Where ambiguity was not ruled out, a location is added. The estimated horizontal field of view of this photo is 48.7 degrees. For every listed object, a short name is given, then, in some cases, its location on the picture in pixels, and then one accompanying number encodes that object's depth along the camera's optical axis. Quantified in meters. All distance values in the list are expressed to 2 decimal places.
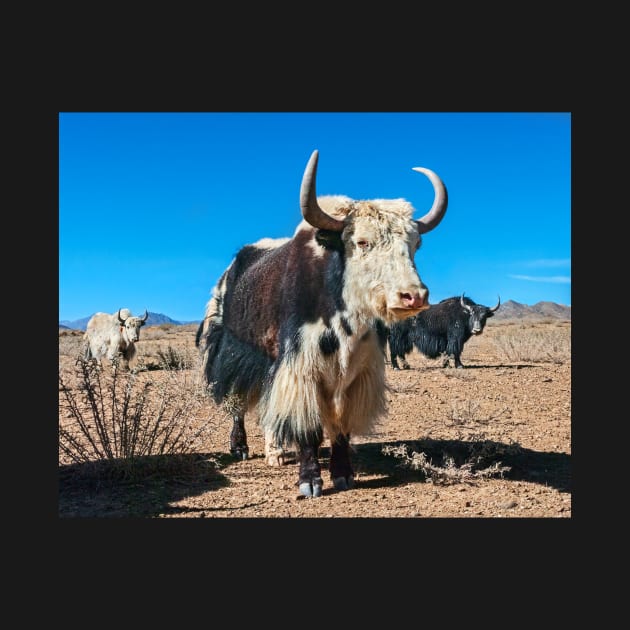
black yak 15.99
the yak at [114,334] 15.87
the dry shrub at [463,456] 5.67
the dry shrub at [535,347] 15.95
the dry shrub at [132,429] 5.57
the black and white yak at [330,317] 4.78
